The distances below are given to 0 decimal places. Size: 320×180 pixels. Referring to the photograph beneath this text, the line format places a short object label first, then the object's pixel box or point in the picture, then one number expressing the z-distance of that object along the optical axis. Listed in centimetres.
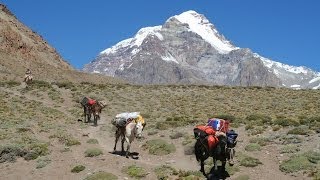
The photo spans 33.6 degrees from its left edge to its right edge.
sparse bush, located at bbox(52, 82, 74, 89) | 7096
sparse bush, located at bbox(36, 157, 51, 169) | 2608
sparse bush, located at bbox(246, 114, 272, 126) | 3502
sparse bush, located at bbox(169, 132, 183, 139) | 3203
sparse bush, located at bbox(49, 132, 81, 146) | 3071
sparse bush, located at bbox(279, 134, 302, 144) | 2738
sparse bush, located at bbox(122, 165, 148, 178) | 2318
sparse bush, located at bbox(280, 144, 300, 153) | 2539
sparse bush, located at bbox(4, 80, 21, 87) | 6754
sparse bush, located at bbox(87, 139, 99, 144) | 3169
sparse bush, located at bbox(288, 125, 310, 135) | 2903
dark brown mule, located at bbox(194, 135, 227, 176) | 2067
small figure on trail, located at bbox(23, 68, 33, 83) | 7088
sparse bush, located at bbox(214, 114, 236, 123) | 3719
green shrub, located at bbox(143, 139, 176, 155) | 2856
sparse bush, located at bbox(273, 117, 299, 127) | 3303
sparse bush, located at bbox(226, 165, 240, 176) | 2280
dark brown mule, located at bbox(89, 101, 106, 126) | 4152
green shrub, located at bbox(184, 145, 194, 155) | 2748
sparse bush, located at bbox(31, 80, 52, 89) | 6825
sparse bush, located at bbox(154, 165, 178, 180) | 2271
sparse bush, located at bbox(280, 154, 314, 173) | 2248
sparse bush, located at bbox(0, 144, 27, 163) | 2786
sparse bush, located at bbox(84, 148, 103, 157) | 2728
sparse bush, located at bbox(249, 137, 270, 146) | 2764
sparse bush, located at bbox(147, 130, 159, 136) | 3406
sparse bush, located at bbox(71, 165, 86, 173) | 2458
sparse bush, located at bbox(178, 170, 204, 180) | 2189
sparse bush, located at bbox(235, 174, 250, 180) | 2174
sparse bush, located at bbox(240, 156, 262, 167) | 2373
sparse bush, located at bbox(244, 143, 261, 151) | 2664
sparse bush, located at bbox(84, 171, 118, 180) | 2280
